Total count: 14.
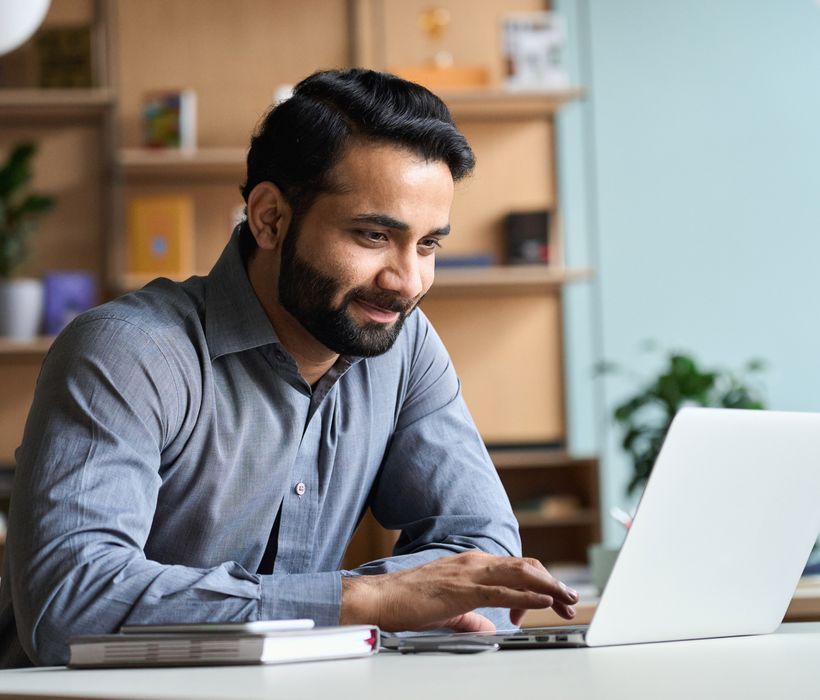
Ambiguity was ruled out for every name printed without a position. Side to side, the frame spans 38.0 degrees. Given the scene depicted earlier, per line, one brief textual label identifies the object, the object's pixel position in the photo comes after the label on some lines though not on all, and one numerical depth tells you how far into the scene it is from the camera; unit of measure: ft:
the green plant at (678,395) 9.91
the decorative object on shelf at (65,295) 12.34
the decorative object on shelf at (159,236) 12.42
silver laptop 3.38
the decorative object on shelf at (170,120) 12.41
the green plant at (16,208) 12.05
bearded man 3.92
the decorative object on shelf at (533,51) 12.54
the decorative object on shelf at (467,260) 12.43
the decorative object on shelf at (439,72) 12.48
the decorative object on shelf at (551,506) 12.38
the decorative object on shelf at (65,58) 12.69
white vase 12.12
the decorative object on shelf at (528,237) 12.64
